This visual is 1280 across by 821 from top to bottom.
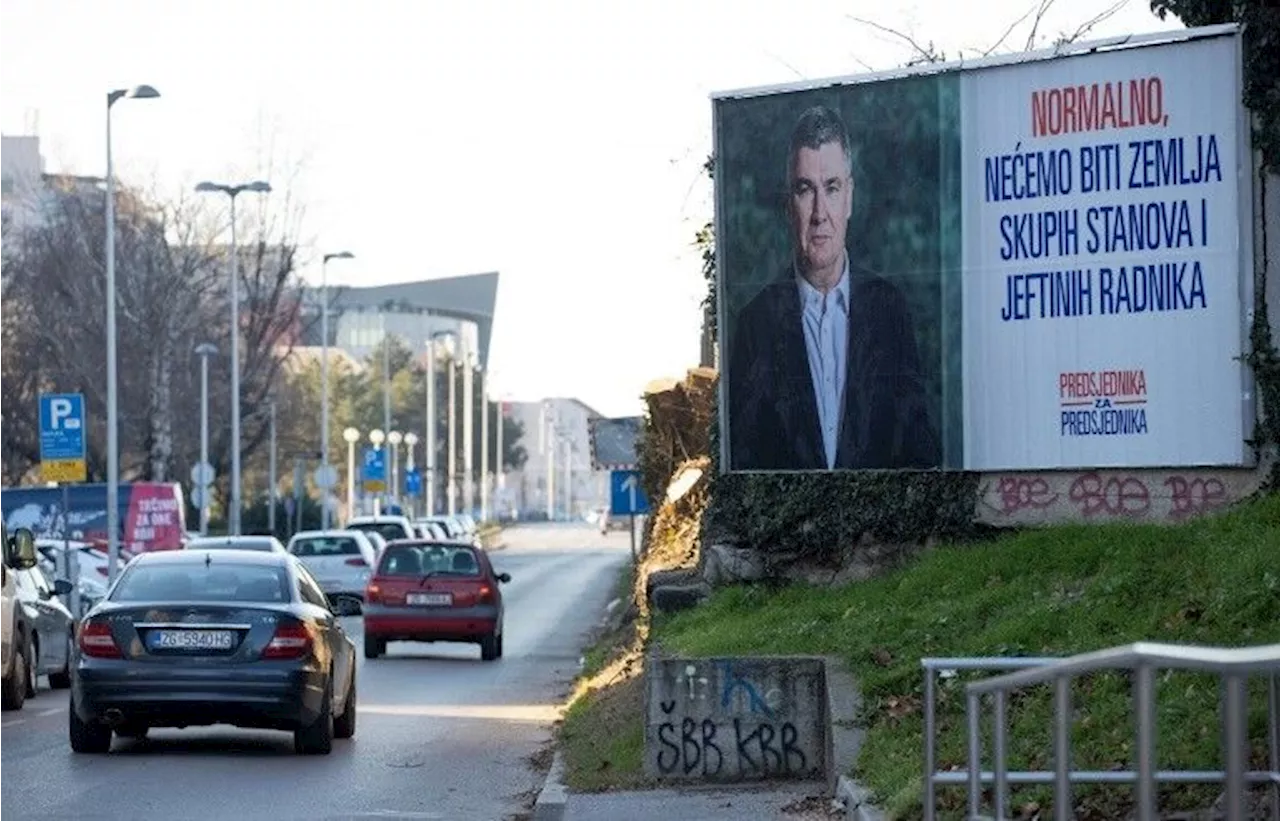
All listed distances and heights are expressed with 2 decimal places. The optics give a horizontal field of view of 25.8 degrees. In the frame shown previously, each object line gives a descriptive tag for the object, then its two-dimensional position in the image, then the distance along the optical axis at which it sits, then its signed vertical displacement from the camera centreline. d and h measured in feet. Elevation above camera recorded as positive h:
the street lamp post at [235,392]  215.33 +7.42
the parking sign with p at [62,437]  139.44 +2.44
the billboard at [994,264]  58.54 +4.63
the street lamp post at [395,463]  356.26 +2.61
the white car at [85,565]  126.62 -4.08
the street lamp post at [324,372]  256.11 +10.89
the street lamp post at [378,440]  324.35 +4.92
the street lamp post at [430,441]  379.14 +5.49
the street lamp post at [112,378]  151.84 +6.23
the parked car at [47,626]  81.56 -4.33
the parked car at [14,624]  75.77 -3.79
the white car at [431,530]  229.97 -4.15
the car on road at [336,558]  162.30 -4.42
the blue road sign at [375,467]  331.57 +1.76
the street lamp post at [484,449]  473.67 +5.37
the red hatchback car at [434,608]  113.70 -5.15
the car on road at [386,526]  200.13 -3.22
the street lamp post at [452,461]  397.60 +2.79
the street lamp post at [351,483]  340.65 -0.12
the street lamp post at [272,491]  258.57 -0.75
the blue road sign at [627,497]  149.07 -1.01
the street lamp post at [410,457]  379.96 +3.61
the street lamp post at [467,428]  420.77 +7.94
